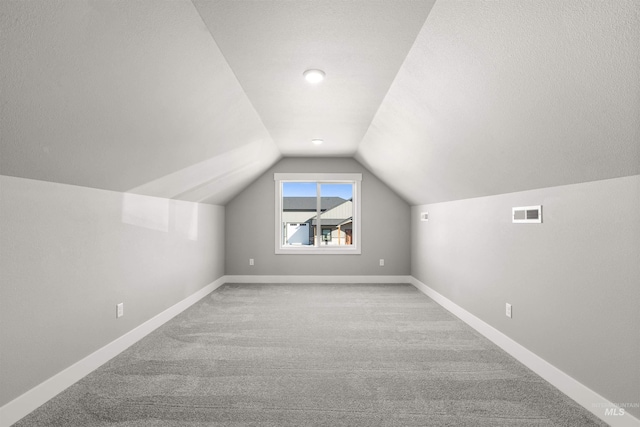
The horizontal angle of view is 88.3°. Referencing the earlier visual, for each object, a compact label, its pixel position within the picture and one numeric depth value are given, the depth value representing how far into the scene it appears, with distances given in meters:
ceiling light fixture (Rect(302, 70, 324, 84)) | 2.38
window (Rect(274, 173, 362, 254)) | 5.88
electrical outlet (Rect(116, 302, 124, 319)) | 2.83
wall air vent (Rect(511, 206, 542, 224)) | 2.47
